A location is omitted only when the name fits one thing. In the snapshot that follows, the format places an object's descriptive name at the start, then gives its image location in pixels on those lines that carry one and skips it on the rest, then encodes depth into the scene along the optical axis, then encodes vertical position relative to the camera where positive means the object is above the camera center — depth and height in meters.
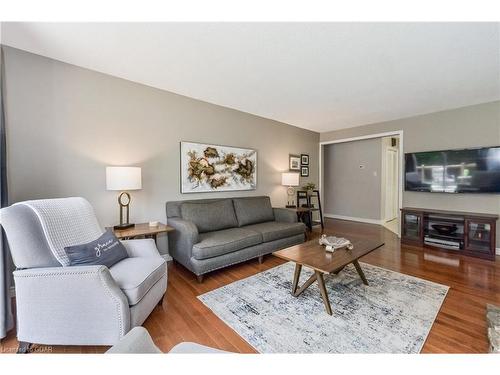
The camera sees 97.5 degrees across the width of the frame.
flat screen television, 3.25 +0.23
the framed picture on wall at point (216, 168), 3.22 +0.28
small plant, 4.89 -0.04
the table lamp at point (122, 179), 2.29 +0.07
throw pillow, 1.55 -0.50
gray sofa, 2.43 -0.62
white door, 5.58 +0.02
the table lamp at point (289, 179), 4.26 +0.12
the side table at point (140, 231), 2.22 -0.49
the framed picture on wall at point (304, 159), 5.04 +0.61
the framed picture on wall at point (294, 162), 4.76 +0.51
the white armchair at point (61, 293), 1.34 -0.67
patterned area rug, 1.51 -1.07
